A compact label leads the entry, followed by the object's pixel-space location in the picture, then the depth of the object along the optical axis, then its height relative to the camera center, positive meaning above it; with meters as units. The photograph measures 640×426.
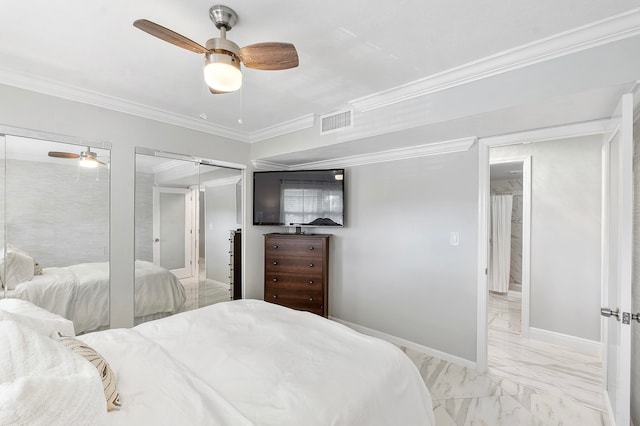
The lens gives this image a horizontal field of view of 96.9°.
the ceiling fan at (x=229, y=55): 1.41 +0.81
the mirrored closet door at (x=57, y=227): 2.16 -0.14
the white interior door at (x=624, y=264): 1.39 -0.26
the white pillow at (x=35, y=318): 1.24 -0.53
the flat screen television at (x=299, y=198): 3.44 +0.17
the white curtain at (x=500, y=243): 4.79 -0.53
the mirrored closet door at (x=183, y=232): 2.79 -0.24
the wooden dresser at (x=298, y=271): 3.39 -0.73
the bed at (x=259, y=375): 1.03 -0.74
